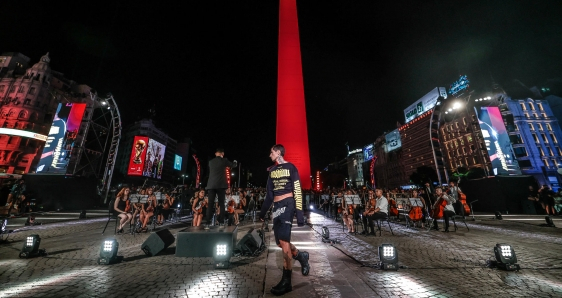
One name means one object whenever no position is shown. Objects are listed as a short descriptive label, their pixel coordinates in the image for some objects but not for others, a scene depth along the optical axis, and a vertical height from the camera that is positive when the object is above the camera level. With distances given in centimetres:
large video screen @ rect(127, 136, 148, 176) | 4081 +932
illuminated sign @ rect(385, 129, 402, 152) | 7625 +2194
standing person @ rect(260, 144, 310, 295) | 311 +1
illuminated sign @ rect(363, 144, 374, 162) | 9486 +2213
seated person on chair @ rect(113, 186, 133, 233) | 796 +1
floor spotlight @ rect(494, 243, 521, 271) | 386 -99
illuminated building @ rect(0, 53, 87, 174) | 3519 +1817
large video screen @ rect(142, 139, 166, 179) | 4291 +948
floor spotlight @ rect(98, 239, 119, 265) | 437 -91
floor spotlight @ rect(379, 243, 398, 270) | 391 -96
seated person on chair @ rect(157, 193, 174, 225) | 1094 -21
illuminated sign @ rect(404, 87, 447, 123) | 5855 +2901
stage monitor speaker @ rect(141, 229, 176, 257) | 502 -85
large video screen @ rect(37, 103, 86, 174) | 1755 +588
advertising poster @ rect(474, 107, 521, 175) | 1672 +482
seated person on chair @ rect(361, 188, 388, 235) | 750 -26
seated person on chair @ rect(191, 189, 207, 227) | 868 +1
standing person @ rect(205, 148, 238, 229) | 582 +65
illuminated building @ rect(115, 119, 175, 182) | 7206 +2505
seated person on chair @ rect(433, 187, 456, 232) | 830 -25
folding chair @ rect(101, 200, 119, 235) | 810 -2
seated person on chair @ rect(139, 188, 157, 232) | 873 -15
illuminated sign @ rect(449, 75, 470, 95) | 4366 +2363
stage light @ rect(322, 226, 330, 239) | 633 -82
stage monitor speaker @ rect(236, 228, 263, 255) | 500 -89
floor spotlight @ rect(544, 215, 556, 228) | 916 -87
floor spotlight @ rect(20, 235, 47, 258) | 486 -83
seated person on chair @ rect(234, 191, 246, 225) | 1068 -7
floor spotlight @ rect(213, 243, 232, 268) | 410 -91
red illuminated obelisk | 2516 +1313
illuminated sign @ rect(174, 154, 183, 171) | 6482 +1317
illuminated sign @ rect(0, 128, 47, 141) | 2728 +965
